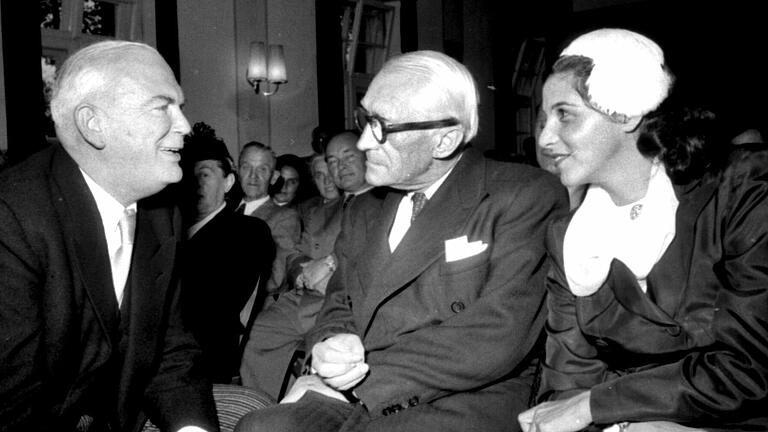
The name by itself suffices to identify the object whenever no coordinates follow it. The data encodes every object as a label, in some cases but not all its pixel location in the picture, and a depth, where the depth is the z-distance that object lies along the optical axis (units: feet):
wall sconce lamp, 31.01
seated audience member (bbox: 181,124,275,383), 10.62
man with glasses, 6.83
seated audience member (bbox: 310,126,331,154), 30.00
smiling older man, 5.82
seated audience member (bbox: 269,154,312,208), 19.83
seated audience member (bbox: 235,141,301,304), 14.32
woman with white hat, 5.14
